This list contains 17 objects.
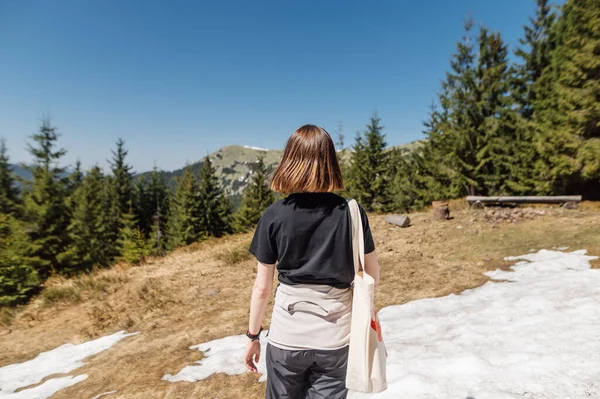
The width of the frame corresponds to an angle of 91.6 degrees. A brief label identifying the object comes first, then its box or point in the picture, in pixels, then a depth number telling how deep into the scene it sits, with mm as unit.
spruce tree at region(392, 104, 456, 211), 24750
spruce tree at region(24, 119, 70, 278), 21328
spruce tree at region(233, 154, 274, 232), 35531
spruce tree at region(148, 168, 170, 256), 49606
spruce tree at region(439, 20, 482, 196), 22453
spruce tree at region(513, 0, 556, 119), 20609
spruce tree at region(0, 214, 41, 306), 9906
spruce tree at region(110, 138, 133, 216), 45406
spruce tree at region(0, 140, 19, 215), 27766
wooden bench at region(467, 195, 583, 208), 12641
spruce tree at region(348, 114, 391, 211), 31734
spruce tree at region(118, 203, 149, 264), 22188
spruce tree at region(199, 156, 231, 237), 38875
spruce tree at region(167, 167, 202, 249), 37812
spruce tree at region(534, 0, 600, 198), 14273
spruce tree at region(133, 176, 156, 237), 51219
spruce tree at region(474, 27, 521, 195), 21312
